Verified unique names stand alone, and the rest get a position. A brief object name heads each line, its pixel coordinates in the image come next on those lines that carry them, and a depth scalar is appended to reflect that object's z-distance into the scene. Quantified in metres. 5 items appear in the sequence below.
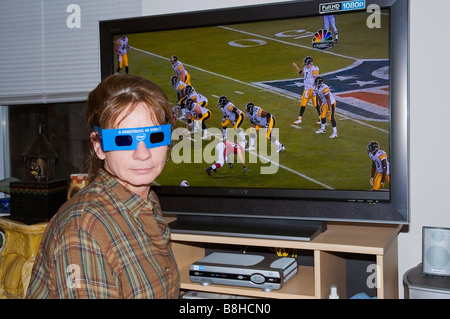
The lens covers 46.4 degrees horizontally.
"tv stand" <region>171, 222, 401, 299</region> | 2.09
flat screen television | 2.21
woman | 1.21
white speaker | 2.13
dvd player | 2.23
